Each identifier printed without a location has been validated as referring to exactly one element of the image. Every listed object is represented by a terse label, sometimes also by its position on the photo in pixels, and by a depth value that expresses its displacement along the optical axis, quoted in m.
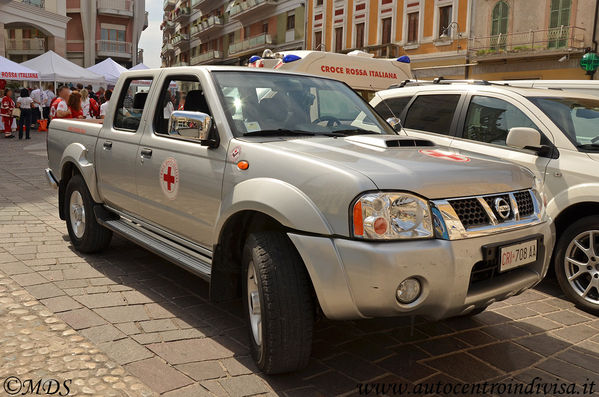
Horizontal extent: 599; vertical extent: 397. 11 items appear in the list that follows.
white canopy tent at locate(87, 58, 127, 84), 26.58
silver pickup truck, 2.81
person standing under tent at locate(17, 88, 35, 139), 18.88
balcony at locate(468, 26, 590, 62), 24.06
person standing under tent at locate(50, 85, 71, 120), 14.43
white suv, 4.66
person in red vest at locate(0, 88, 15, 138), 19.19
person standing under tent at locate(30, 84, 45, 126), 20.83
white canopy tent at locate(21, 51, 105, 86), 23.00
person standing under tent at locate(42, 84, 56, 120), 23.10
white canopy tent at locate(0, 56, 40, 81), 19.20
